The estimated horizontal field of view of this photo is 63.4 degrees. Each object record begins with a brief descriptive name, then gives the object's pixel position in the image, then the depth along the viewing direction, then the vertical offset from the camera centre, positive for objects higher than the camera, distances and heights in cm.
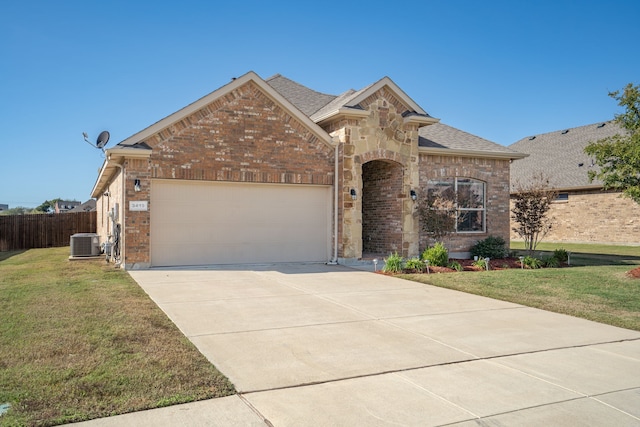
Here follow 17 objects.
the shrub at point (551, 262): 1578 -143
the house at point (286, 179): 1384 +107
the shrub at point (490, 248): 1745 -113
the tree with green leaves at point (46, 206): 9512 +141
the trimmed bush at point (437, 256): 1471 -118
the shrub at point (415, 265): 1407 -136
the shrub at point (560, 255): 1633 -125
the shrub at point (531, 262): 1546 -141
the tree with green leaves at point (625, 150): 1298 +170
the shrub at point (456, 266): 1451 -144
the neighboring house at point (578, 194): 2534 +110
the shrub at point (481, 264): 1498 -142
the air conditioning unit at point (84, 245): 1698 -104
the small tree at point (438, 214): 1584 +3
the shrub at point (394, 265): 1370 -134
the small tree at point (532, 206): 1673 +31
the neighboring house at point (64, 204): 7175 +140
